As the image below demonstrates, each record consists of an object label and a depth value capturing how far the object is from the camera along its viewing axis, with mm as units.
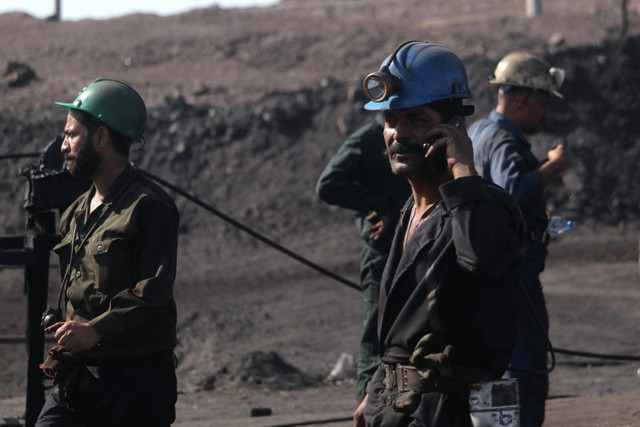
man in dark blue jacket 11484
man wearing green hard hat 8086
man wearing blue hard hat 6156
